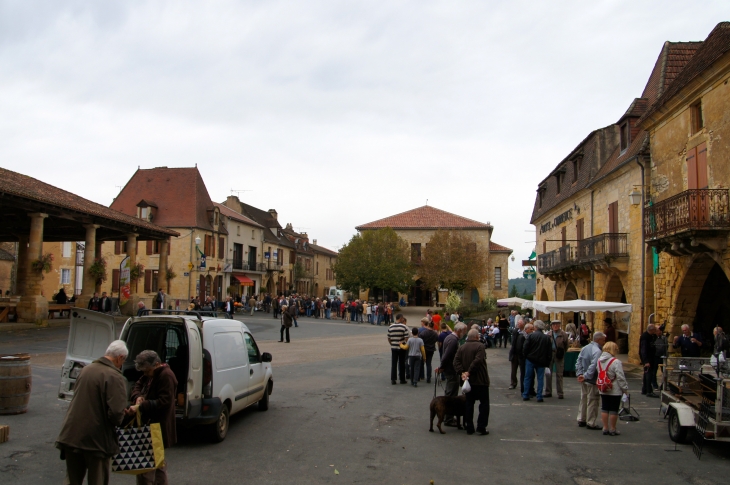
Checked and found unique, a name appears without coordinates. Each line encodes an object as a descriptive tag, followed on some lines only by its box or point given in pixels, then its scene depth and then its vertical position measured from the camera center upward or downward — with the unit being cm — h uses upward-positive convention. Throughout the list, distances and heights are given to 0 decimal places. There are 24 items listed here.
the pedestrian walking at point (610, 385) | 864 -129
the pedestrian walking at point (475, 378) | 872 -124
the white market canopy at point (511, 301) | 2950 -29
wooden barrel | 888 -151
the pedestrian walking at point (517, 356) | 1243 -135
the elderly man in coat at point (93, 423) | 457 -107
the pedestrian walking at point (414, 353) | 1341 -137
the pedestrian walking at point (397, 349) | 1362 -131
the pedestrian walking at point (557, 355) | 1262 -128
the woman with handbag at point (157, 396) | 543 -102
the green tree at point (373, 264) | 5050 +245
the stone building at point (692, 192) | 1327 +266
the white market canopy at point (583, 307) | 1745 -28
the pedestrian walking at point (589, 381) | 934 -134
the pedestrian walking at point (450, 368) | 980 -126
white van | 749 -92
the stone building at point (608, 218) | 1955 +324
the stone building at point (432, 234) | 5809 +561
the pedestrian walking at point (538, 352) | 1152 -111
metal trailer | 719 -139
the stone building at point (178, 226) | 4344 +473
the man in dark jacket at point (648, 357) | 1227 -123
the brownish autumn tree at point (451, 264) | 5347 +276
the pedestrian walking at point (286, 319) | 2233 -109
